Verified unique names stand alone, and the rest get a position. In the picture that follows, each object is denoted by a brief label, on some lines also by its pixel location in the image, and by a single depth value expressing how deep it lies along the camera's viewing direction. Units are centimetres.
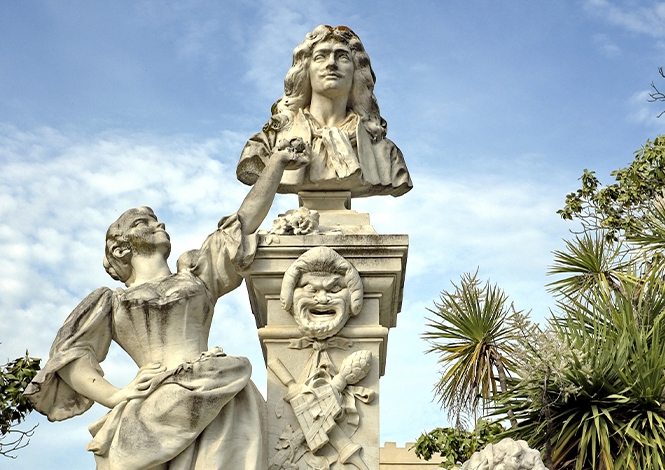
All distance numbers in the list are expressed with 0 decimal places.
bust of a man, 715
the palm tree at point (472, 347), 1345
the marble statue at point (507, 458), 572
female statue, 596
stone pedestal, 635
